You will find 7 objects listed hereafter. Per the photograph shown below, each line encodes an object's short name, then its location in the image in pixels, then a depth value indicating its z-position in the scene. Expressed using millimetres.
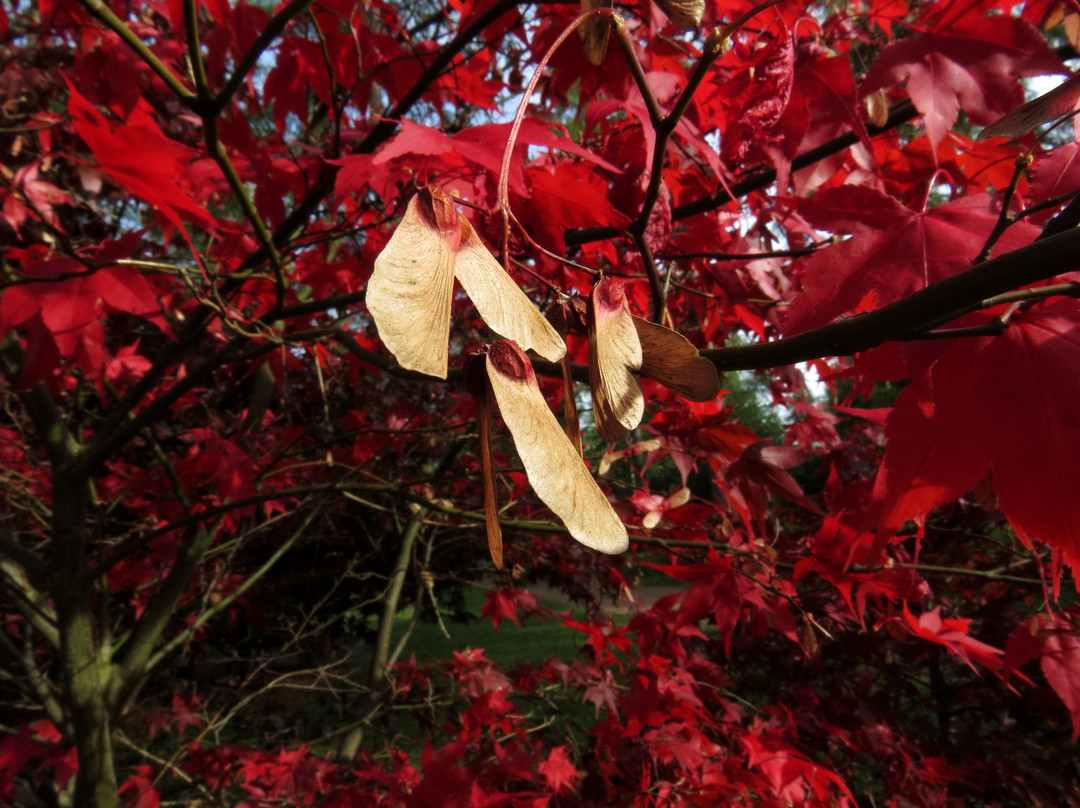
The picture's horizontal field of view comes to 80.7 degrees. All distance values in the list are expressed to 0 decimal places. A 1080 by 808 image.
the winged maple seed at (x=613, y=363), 82
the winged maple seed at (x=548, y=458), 68
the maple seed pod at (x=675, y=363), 88
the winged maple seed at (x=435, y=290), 65
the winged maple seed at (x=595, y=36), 115
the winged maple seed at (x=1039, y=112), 91
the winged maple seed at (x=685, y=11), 117
